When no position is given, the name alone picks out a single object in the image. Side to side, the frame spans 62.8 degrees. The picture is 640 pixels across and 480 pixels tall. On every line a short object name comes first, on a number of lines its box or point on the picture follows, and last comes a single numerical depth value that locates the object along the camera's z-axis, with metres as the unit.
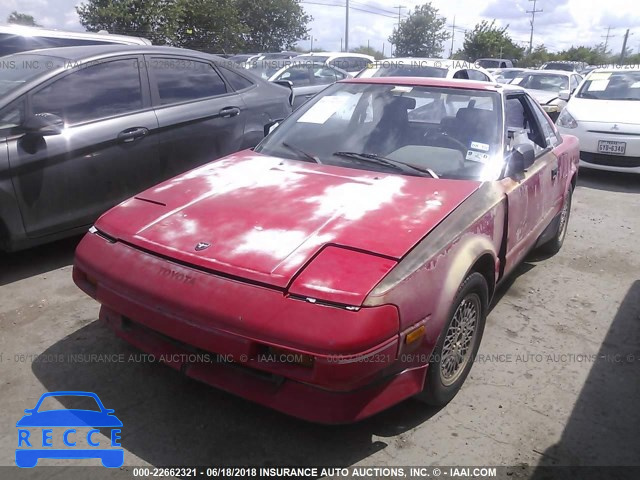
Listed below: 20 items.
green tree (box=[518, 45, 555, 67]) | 48.21
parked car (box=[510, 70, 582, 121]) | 12.49
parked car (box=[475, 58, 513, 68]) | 25.17
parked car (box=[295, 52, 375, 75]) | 12.95
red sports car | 2.02
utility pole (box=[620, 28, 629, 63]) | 61.79
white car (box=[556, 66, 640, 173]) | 7.04
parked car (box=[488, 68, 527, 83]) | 16.89
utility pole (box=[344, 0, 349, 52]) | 34.94
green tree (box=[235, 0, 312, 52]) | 34.59
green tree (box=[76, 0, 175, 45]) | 20.97
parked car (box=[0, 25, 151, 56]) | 6.52
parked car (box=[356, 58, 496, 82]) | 8.71
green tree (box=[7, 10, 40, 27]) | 39.94
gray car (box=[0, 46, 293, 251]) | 3.71
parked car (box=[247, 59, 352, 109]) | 9.27
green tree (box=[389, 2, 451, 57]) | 37.38
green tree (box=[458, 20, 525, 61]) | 38.50
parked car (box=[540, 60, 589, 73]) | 24.13
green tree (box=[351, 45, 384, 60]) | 51.48
